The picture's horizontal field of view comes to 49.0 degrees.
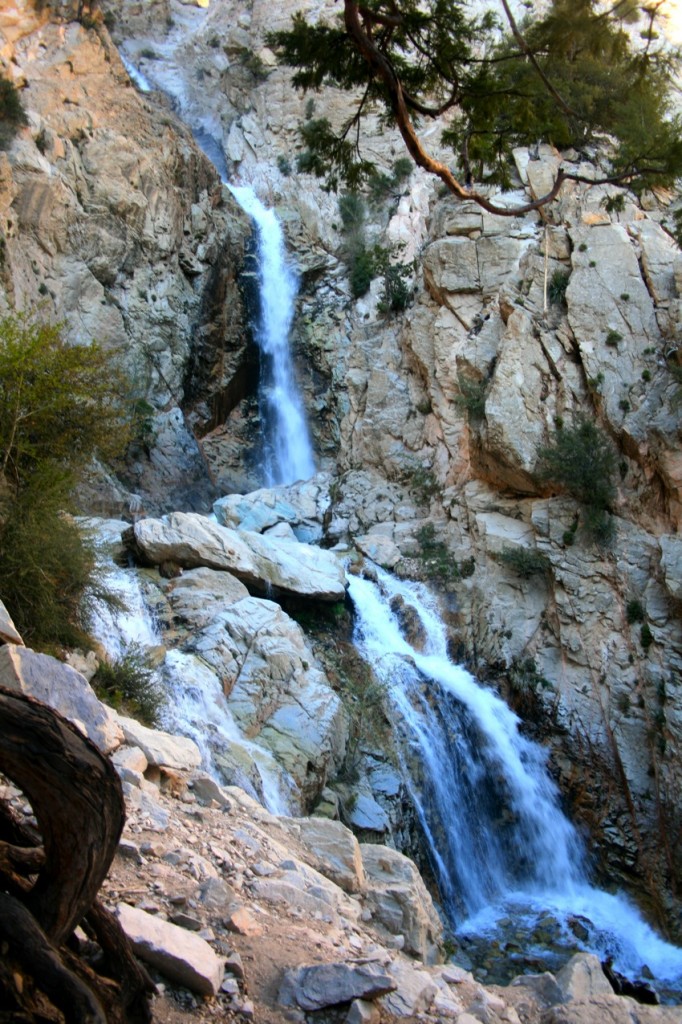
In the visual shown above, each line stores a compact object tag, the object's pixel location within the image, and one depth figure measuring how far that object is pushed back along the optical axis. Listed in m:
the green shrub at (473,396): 18.31
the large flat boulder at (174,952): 3.59
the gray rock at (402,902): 6.23
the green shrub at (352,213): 27.50
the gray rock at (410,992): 3.96
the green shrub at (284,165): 30.29
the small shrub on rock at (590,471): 15.70
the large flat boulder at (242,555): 13.77
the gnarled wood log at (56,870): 2.82
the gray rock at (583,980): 5.42
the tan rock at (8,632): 6.53
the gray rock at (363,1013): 3.67
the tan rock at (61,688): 5.75
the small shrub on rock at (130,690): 9.07
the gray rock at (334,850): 6.49
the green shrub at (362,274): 25.28
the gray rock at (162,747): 6.67
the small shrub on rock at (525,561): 16.25
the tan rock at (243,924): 4.34
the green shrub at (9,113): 19.62
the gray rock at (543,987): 5.40
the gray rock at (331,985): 3.76
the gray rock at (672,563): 13.56
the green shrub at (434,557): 17.66
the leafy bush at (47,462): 9.34
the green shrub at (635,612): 14.57
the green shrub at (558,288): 18.86
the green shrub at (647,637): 14.27
